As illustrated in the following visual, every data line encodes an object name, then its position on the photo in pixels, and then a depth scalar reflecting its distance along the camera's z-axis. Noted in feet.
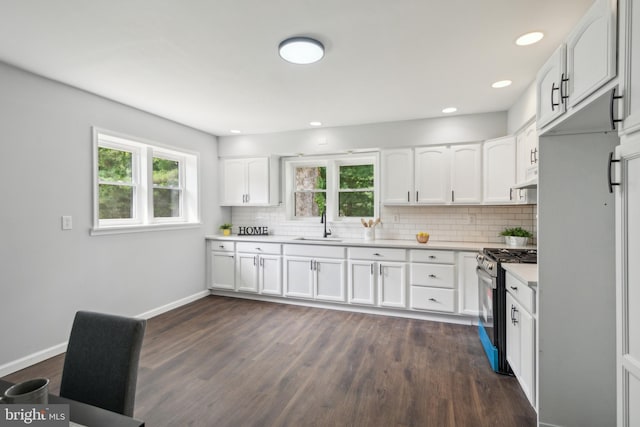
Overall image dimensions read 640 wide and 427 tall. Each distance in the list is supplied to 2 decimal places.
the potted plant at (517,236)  11.86
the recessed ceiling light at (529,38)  6.99
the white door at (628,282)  3.34
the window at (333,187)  15.49
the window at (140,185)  11.32
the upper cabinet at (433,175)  12.65
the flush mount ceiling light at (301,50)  7.11
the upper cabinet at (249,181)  16.01
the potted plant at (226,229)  16.40
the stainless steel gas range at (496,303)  8.34
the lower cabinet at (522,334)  6.42
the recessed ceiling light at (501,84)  9.60
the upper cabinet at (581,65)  3.89
